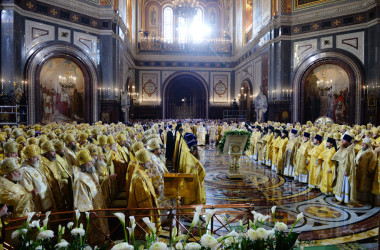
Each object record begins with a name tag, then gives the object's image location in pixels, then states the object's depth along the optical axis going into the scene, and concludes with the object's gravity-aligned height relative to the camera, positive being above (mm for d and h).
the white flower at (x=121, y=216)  1864 -647
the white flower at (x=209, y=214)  1987 -677
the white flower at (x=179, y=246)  1809 -829
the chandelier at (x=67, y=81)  18891 +2985
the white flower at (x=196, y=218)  1865 -665
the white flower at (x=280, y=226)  1942 -747
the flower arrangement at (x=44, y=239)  1840 -832
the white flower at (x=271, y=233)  1910 -792
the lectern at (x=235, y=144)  8555 -674
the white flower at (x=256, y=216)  2030 -703
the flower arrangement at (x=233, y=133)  8445 -384
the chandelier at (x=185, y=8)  26703 +11434
